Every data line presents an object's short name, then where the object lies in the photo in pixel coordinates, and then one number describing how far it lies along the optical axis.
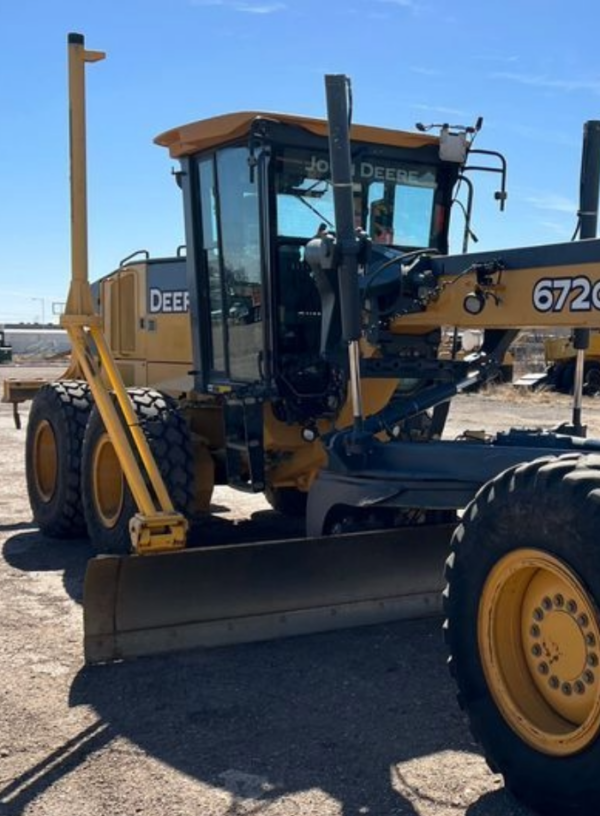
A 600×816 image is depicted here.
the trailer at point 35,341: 58.81
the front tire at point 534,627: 3.16
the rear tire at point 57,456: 7.62
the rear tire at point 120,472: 6.39
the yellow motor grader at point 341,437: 3.43
